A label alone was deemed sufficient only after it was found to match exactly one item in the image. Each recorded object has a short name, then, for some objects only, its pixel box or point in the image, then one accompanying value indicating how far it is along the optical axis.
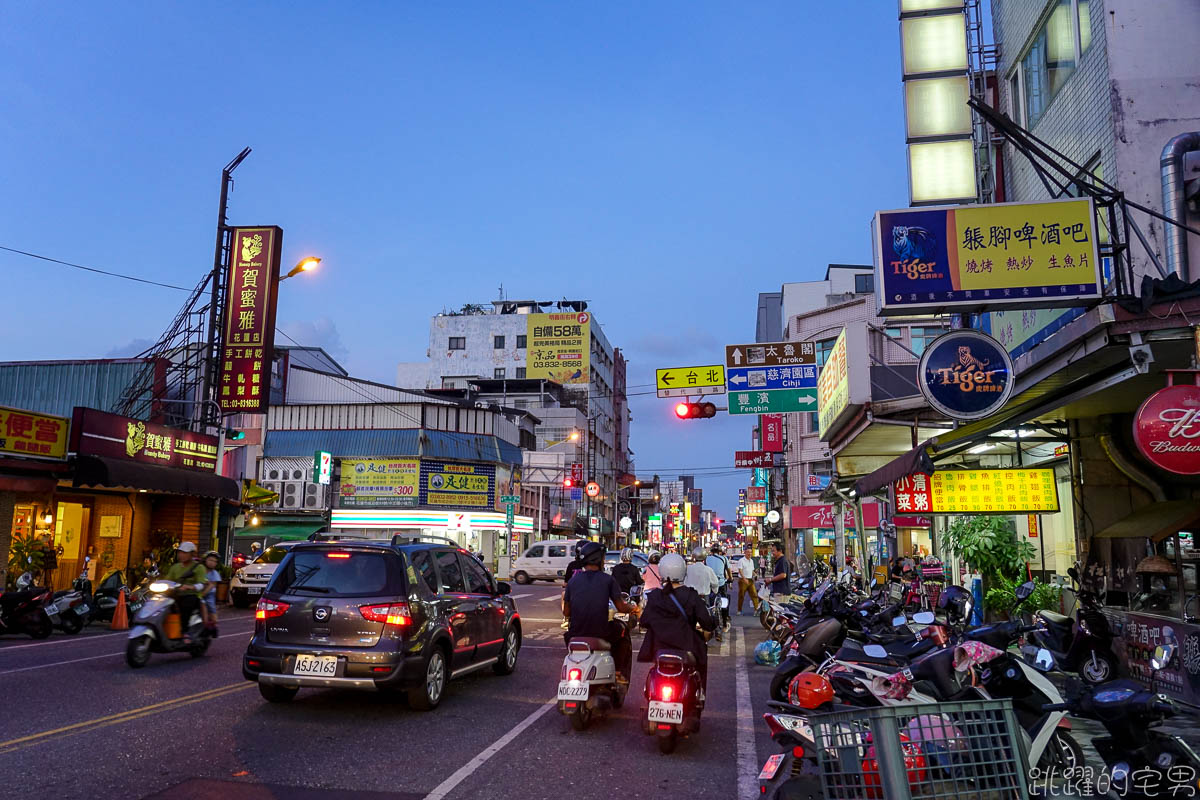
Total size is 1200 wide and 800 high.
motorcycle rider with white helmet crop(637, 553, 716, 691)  7.66
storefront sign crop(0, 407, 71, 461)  18.11
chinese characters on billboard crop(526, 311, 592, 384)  72.12
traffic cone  17.33
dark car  8.30
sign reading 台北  20.34
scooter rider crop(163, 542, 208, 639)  12.44
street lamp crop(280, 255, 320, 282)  24.03
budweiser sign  7.52
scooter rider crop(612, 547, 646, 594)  14.61
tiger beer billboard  10.01
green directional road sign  20.48
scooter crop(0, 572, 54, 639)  15.34
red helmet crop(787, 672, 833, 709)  5.42
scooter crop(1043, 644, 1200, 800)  4.95
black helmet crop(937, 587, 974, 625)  12.55
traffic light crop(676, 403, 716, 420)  20.73
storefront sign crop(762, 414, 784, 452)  54.69
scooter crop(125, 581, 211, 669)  11.63
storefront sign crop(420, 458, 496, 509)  45.97
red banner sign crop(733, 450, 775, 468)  57.75
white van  38.62
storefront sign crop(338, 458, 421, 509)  45.56
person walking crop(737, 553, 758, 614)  20.66
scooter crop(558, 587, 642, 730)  7.86
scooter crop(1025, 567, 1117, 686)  10.69
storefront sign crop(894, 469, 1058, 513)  14.48
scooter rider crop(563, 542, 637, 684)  8.41
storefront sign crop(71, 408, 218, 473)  20.23
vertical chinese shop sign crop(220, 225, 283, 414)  25.81
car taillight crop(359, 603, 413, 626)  8.39
